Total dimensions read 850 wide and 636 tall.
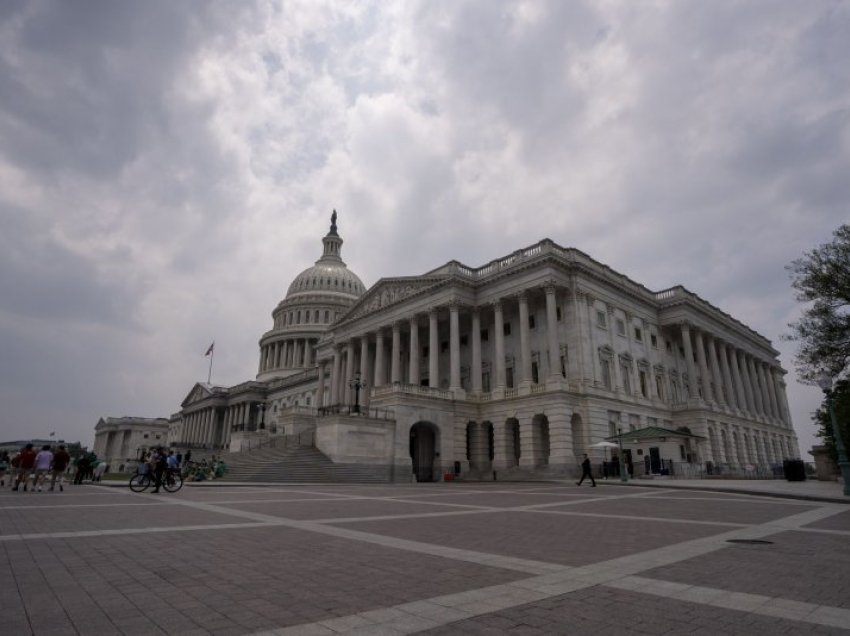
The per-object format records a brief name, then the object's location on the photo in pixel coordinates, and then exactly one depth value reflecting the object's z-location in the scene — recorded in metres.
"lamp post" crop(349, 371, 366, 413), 40.61
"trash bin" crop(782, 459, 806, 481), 33.22
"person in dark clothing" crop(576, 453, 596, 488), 29.38
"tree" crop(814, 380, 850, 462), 29.09
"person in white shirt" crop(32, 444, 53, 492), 22.23
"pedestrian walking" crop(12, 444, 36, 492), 22.38
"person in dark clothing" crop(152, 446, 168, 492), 22.66
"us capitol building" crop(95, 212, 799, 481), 41.06
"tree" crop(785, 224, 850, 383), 27.55
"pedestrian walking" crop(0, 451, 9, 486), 26.42
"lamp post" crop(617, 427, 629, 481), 34.16
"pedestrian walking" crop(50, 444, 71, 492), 22.61
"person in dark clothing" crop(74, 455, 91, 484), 28.75
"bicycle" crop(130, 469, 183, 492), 23.89
